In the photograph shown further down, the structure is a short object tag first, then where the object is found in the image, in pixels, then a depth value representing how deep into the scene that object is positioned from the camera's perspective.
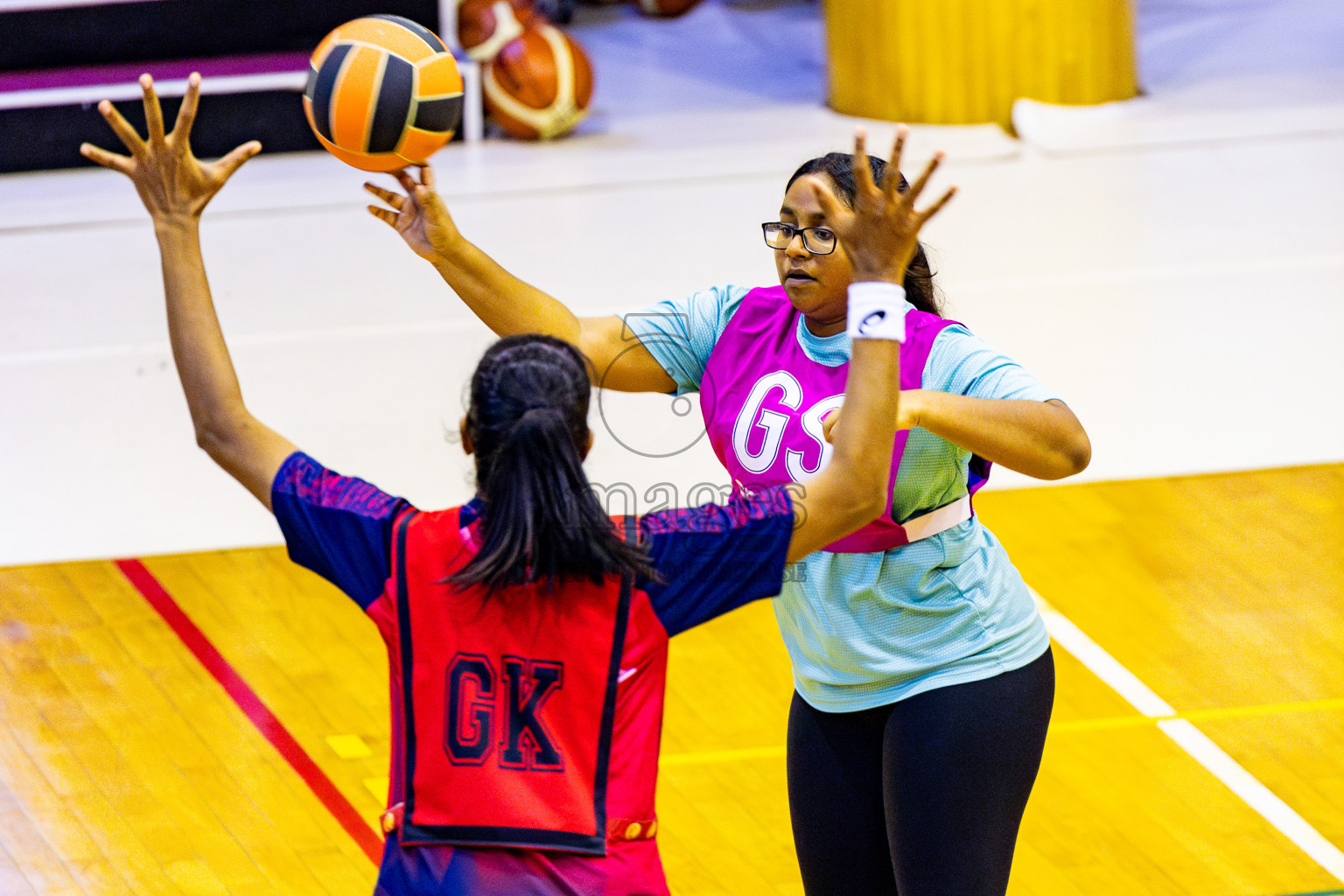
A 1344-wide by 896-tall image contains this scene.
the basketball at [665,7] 26.16
